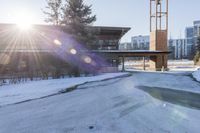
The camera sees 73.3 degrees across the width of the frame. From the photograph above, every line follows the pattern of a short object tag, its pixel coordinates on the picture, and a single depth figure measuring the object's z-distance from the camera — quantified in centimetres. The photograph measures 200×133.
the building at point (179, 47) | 6764
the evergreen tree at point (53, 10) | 2195
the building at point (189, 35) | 7169
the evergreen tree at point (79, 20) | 1469
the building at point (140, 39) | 8114
